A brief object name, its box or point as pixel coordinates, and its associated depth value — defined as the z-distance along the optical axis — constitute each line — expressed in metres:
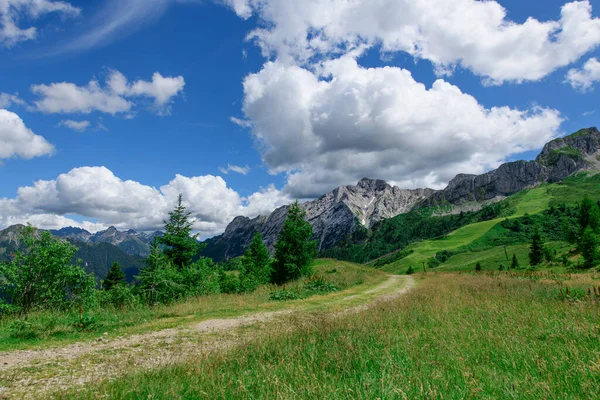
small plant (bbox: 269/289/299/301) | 21.13
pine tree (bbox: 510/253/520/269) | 89.88
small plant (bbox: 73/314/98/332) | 11.74
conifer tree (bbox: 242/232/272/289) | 41.06
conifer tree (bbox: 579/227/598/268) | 51.55
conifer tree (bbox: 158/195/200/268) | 29.86
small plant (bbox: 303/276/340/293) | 25.45
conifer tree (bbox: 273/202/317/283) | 33.62
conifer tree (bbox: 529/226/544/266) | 77.09
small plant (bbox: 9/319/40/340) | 10.53
